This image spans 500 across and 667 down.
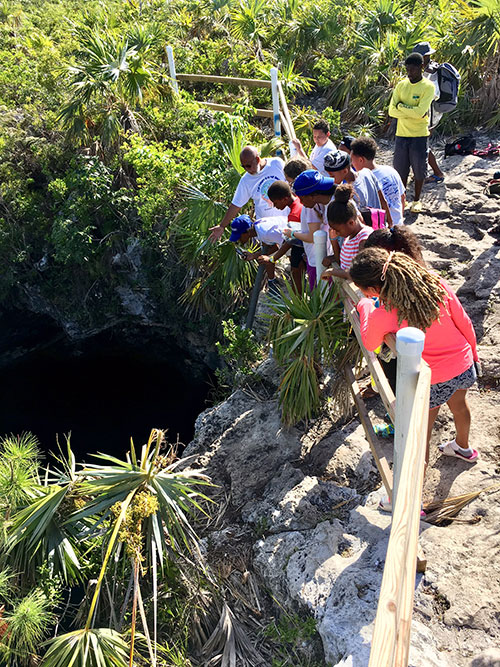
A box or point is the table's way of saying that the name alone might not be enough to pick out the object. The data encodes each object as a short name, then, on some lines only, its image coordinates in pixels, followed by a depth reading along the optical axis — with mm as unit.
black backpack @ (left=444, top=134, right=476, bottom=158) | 9031
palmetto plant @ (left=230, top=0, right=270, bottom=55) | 12172
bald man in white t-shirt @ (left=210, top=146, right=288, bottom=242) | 5957
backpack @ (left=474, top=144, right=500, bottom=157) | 8992
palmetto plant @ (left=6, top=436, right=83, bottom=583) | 4543
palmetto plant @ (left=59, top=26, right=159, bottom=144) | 9273
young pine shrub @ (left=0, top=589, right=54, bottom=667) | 4298
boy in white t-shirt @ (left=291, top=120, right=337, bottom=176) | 6711
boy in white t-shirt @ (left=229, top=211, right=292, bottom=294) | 5742
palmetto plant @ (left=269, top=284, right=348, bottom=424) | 4449
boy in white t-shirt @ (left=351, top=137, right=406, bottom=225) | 5500
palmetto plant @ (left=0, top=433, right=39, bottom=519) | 4824
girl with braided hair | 3203
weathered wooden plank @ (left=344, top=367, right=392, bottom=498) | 3488
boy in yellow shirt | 6789
